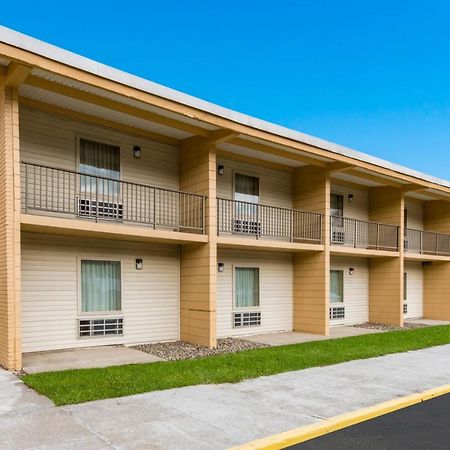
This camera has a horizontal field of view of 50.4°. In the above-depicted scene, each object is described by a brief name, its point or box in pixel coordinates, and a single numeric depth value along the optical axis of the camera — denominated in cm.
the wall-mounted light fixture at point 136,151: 1205
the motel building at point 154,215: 912
